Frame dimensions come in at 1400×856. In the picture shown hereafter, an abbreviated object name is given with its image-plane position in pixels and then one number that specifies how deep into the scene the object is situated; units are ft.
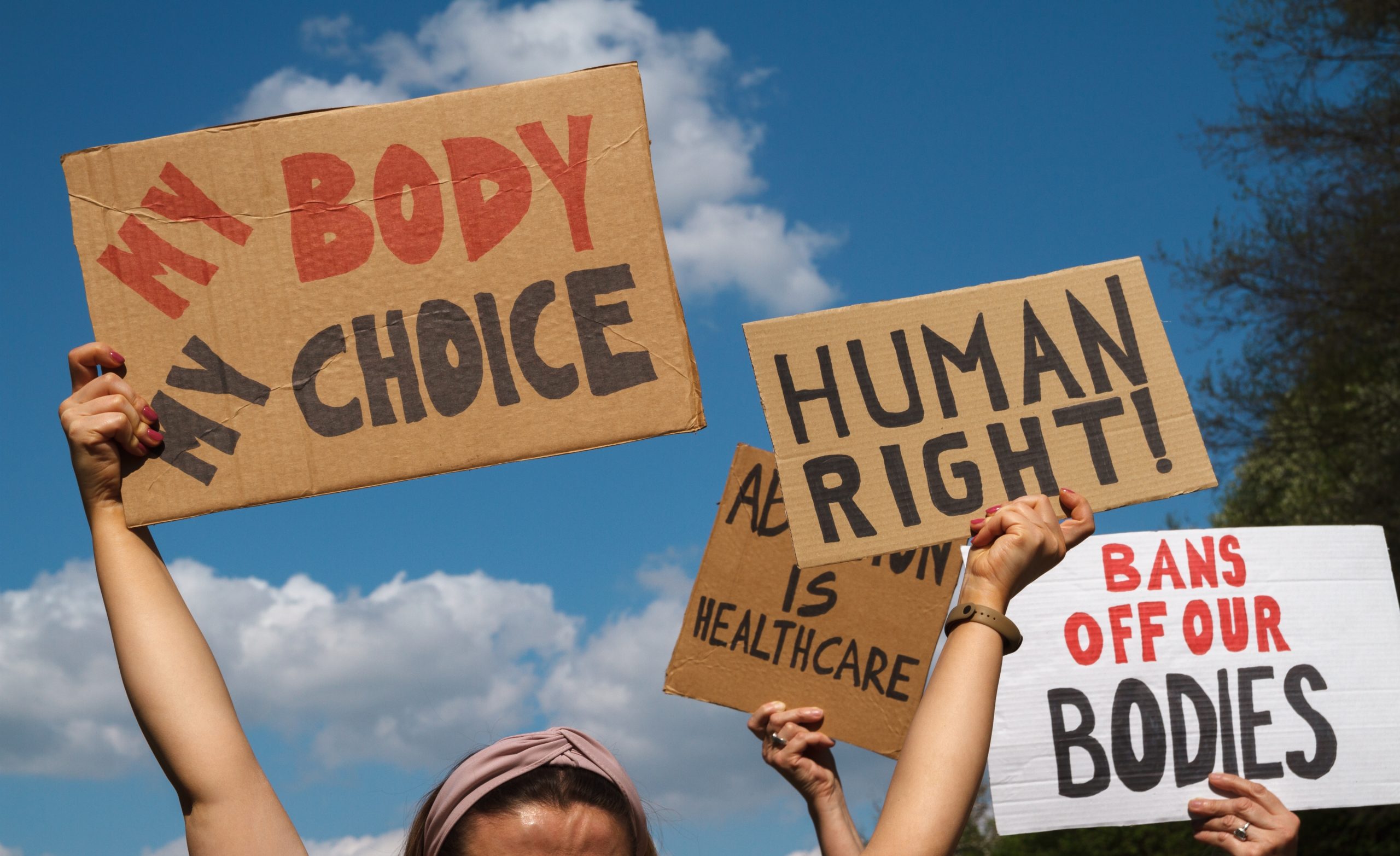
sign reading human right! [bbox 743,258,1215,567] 8.91
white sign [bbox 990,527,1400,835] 12.69
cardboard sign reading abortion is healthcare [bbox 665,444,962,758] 11.71
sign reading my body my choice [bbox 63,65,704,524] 8.03
